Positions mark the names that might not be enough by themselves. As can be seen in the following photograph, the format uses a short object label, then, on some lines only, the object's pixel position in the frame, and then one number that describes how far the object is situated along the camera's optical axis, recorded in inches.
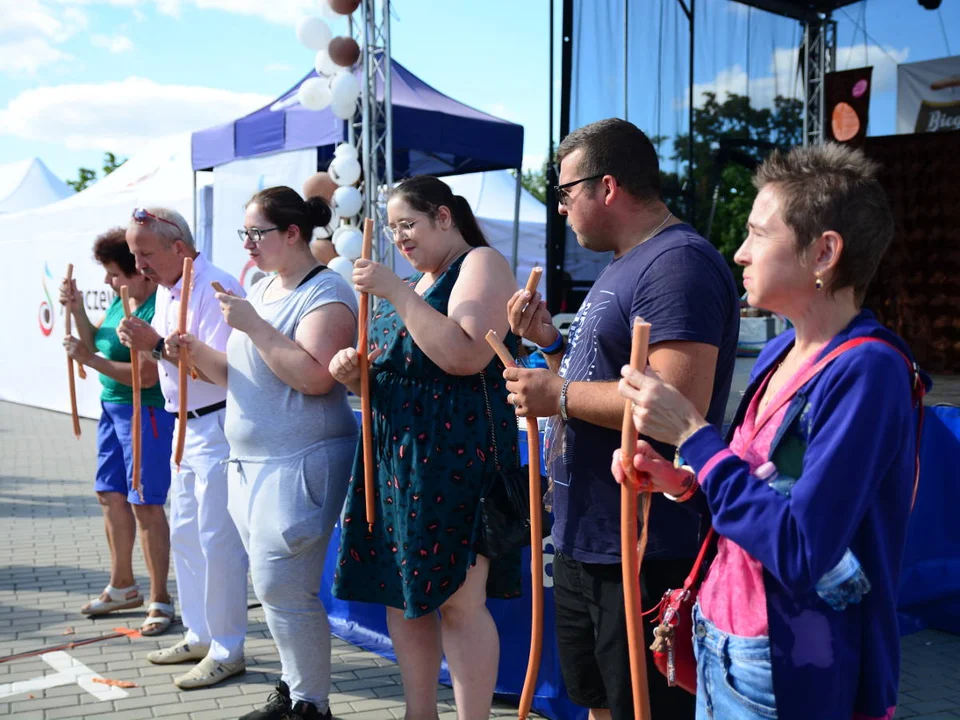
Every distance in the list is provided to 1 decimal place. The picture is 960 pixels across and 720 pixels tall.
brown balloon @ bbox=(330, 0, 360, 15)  299.3
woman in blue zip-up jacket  51.7
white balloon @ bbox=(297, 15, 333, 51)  319.0
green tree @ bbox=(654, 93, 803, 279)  354.6
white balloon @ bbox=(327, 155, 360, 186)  300.5
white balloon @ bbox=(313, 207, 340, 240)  312.5
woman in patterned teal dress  102.0
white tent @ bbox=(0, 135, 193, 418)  452.4
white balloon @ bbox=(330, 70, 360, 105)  301.3
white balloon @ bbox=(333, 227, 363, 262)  294.7
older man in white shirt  140.2
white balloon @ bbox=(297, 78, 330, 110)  315.0
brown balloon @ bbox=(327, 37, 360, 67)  308.8
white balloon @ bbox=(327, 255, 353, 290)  283.6
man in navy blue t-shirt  72.7
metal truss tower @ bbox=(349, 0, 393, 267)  303.3
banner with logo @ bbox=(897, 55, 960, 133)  358.9
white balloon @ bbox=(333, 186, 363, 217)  300.8
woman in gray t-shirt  113.9
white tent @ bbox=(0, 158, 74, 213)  761.6
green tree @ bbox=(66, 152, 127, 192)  1429.6
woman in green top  165.6
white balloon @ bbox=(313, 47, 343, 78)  321.4
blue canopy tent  332.5
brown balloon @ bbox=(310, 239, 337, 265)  285.6
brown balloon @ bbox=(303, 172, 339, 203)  308.7
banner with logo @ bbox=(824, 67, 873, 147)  369.7
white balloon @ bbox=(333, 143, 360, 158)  305.6
